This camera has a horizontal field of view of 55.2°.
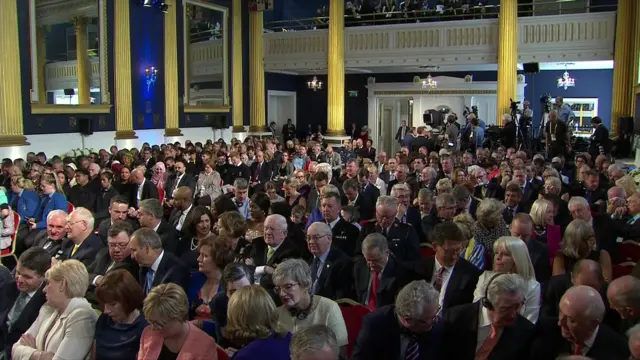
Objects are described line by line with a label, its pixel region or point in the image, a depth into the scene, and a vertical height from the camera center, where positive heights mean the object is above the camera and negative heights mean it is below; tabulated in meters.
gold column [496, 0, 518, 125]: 15.95 +1.87
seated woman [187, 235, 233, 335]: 4.21 -0.96
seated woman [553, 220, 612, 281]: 4.12 -0.85
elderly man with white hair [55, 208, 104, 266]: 5.05 -0.94
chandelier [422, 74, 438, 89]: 20.41 +1.41
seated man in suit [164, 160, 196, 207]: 9.40 -0.87
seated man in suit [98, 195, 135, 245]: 5.83 -0.84
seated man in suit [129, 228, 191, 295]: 4.33 -0.99
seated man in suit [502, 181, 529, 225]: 6.48 -0.76
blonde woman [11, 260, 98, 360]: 3.37 -1.12
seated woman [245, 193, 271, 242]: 5.52 -0.90
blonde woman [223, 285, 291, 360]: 2.86 -0.97
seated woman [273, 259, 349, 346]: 3.38 -1.01
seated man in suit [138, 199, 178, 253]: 5.44 -0.88
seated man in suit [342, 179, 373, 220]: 7.26 -0.90
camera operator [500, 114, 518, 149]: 13.58 -0.19
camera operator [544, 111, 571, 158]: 12.49 -0.26
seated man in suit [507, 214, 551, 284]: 4.52 -0.91
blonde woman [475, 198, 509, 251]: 4.94 -0.80
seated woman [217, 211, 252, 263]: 5.17 -0.88
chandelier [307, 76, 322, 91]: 22.50 +1.52
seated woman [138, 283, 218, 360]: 3.00 -1.04
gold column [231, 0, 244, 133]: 19.83 +1.88
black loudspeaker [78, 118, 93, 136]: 14.77 -0.01
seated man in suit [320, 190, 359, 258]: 5.64 -0.94
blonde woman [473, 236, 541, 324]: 3.61 -0.85
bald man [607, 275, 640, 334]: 3.12 -0.88
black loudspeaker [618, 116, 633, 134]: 13.73 +0.01
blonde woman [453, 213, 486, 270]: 4.61 -0.96
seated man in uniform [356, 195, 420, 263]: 5.12 -0.92
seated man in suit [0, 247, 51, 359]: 3.92 -1.08
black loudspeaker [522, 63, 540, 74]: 16.19 +1.54
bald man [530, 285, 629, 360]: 2.87 -0.96
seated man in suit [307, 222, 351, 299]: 4.49 -1.04
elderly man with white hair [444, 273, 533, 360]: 3.03 -1.05
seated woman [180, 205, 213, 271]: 5.42 -0.90
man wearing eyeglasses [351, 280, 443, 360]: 3.02 -1.06
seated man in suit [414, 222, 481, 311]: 3.92 -0.95
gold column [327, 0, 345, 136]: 18.41 +2.11
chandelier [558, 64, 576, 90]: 19.37 +1.41
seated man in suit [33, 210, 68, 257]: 5.32 -0.91
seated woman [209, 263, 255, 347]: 3.62 -0.96
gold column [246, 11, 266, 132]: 20.33 +1.78
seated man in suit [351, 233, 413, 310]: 4.16 -1.04
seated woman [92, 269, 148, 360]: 3.31 -1.08
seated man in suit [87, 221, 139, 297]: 4.57 -1.00
